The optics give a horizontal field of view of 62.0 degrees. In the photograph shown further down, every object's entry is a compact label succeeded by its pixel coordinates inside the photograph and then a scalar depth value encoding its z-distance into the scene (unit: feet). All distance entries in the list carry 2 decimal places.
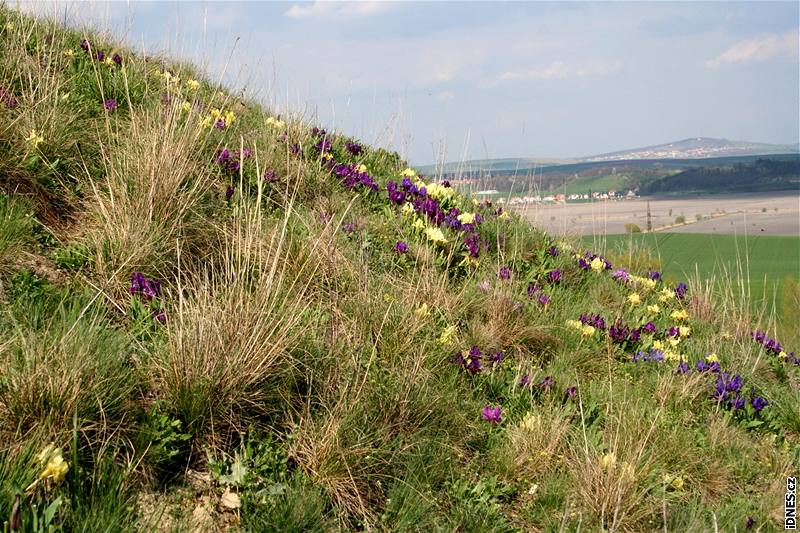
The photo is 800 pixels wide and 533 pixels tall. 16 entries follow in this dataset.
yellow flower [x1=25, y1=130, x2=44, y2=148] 13.88
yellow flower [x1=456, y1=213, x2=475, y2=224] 18.83
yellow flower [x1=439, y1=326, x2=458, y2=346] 13.08
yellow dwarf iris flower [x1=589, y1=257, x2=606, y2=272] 21.81
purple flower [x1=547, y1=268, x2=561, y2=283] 18.99
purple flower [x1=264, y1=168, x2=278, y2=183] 16.92
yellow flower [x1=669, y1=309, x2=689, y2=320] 20.55
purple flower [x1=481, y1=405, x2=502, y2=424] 12.05
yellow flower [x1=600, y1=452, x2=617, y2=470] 10.19
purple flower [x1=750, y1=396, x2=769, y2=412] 14.97
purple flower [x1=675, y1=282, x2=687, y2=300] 24.27
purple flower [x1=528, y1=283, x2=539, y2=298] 17.65
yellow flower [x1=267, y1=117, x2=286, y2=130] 21.11
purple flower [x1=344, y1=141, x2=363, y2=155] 22.40
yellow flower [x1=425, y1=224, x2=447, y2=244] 17.08
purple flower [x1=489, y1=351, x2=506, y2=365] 13.98
